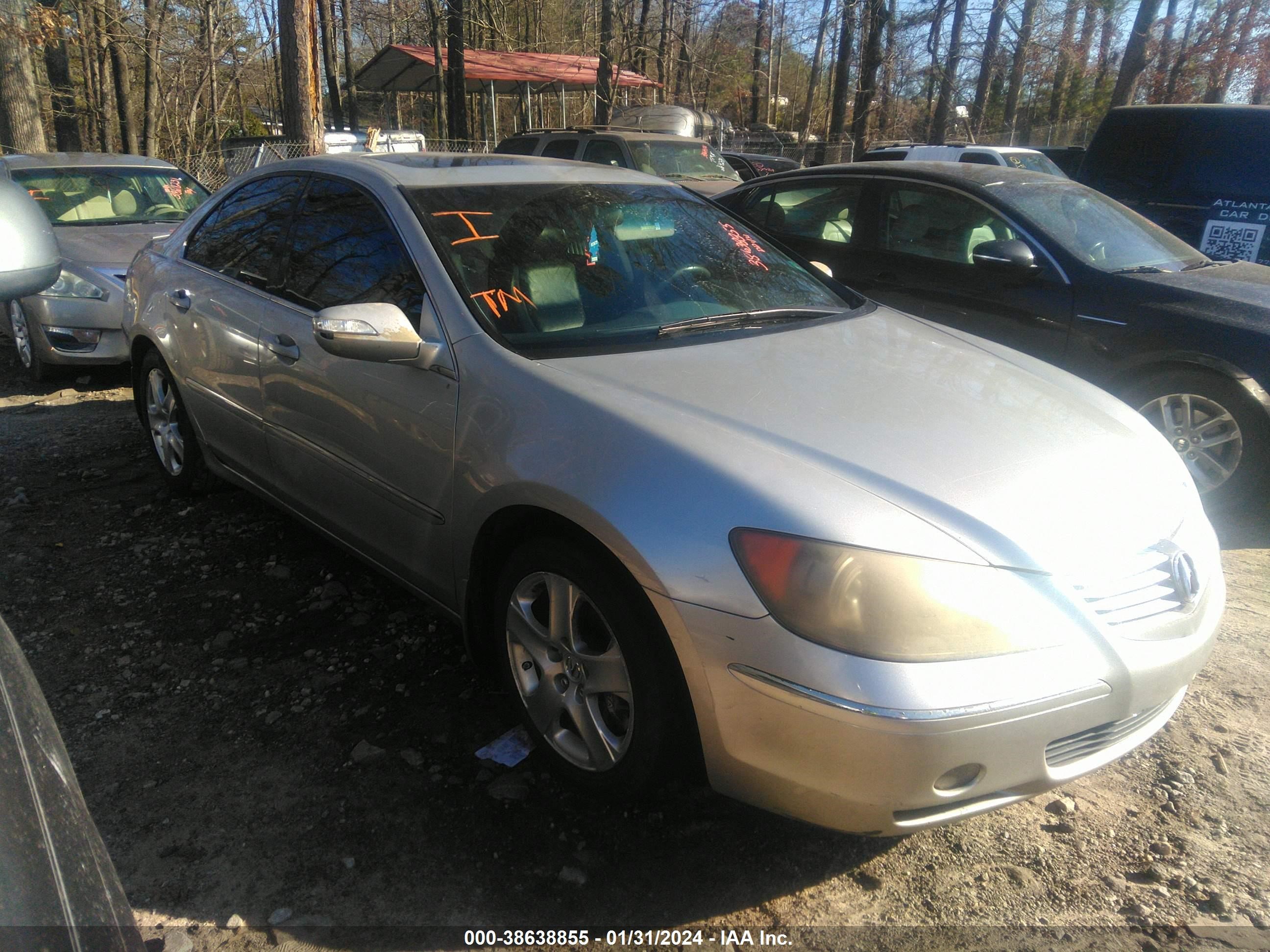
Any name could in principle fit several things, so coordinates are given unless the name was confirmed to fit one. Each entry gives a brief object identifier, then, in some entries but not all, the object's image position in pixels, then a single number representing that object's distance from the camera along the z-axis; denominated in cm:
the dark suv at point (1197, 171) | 714
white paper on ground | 272
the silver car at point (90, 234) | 641
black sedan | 452
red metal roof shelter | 2325
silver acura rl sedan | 194
